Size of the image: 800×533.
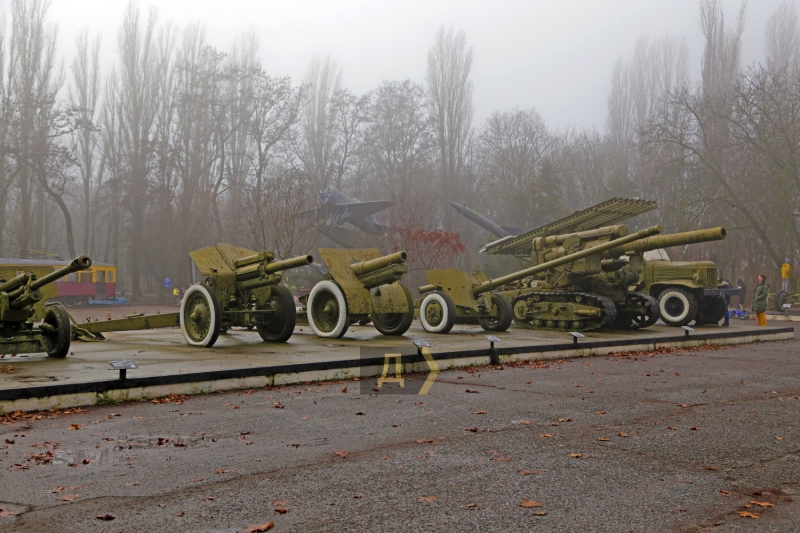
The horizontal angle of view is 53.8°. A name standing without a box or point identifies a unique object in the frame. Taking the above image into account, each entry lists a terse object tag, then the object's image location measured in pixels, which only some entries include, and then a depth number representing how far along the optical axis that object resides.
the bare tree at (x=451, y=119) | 50.88
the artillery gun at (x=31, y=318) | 10.17
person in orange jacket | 32.16
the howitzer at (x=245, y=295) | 12.88
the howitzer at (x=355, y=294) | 13.96
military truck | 19.13
